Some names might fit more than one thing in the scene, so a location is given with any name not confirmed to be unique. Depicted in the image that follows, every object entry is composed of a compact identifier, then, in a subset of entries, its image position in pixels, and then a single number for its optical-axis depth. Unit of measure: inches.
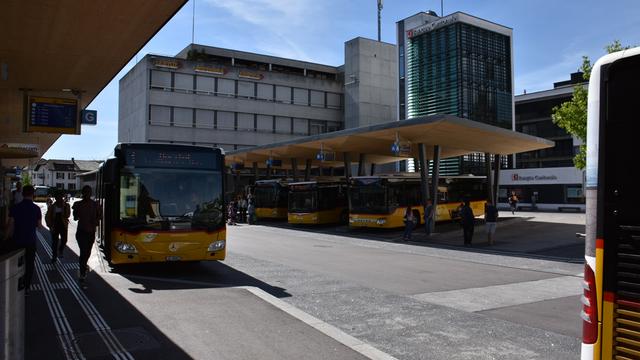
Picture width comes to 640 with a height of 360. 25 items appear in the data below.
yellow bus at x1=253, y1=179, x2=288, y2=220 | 1428.4
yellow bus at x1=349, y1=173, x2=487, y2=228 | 1043.3
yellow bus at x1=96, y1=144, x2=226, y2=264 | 432.5
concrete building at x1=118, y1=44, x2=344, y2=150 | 2194.9
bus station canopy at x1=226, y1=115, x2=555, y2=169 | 921.5
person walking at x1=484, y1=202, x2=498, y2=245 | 818.2
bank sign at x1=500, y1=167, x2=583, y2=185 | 1798.7
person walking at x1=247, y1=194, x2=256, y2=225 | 1341.2
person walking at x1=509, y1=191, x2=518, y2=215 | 1558.8
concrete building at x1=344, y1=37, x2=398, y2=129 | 2573.8
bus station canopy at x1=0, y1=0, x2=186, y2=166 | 290.8
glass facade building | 1828.2
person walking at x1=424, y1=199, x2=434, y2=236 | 945.5
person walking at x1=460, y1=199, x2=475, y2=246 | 831.7
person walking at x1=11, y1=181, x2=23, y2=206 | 839.9
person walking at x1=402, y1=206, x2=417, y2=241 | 911.7
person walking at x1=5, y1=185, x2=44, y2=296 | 356.2
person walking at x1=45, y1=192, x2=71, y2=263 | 538.0
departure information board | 515.2
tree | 1035.9
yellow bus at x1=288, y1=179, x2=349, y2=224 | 1231.5
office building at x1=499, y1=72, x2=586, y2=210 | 1822.1
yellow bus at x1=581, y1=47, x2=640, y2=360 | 140.2
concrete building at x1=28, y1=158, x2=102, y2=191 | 4955.5
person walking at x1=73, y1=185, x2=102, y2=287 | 397.4
